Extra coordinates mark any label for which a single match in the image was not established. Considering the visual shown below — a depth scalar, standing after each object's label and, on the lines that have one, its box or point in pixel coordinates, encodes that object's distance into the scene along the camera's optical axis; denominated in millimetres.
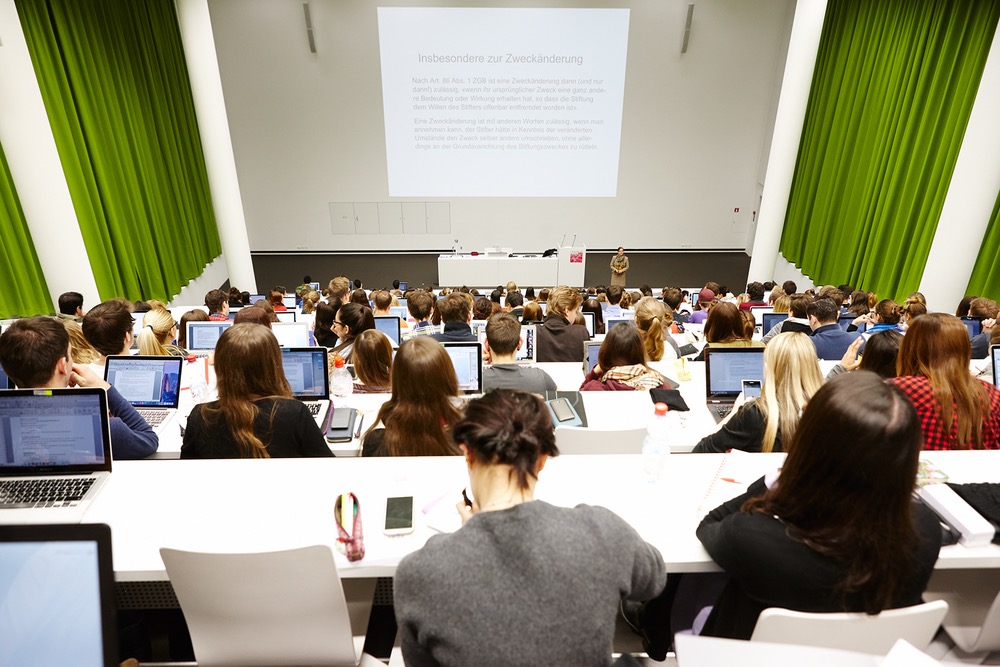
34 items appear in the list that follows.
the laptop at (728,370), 3252
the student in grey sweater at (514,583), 1097
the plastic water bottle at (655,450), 1945
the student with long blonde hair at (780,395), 2305
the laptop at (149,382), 3080
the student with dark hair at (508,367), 3191
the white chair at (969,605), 1587
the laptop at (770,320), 5547
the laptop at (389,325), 4867
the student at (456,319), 4211
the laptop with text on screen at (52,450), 1903
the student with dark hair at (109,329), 3197
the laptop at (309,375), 3180
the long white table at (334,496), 1677
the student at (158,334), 3492
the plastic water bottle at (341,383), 3244
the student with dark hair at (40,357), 2148
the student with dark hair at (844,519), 1261
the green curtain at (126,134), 6372
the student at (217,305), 5848
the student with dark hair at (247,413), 2217
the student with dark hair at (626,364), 3281
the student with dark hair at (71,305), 5071
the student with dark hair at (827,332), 4195
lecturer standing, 10242
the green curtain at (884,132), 6797
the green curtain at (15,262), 5633
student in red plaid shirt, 2268
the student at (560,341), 4512
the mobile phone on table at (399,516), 1737
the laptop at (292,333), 4292
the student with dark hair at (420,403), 2180
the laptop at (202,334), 4422
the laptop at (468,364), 3396
